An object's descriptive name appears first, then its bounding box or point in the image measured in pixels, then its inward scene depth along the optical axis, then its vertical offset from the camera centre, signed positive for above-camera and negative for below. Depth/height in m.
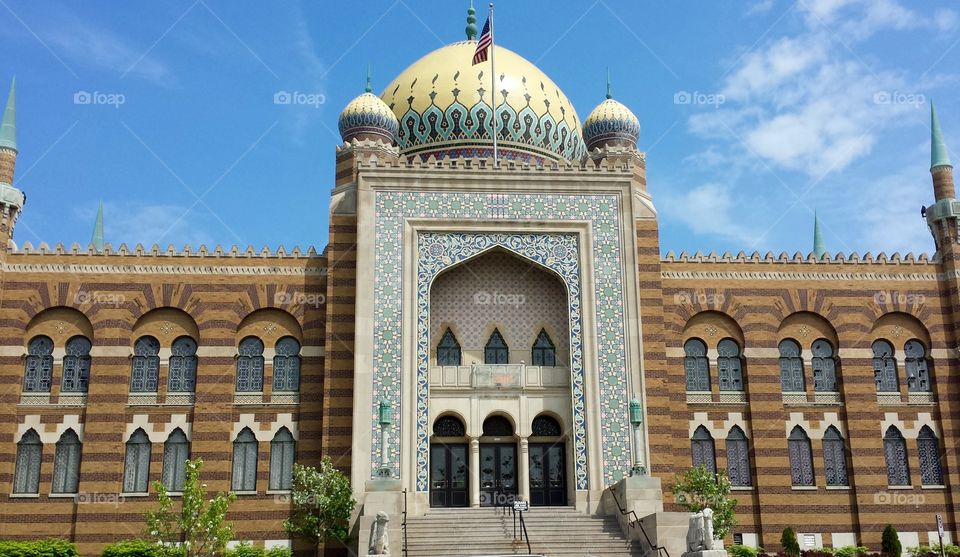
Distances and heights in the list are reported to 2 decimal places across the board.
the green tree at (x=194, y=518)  22.56 -0.37
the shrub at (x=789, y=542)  28.44 -1.32
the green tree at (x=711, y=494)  26.89 +0.03
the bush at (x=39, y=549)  26.09 -1.20
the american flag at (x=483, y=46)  30.80 +13.67
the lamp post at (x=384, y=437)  25.53 +1.56
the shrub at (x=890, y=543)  28.45 -1.39
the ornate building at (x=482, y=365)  27.88 +3.83
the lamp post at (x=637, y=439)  25.98 +1.48
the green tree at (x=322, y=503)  25.97 -0.10
